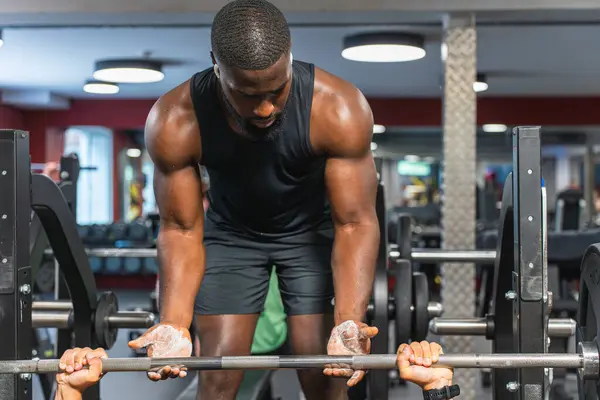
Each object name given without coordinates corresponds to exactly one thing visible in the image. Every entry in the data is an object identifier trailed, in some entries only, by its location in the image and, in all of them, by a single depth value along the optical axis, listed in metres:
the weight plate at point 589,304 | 1.61
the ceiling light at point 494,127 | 9.82
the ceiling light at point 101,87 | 6.98
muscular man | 1.50
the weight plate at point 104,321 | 2.28
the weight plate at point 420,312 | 2.35
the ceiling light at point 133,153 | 12.76
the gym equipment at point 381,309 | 2.25
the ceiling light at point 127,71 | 5.99
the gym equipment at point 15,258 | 1.56
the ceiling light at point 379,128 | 9.76
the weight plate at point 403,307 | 2.29
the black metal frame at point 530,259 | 1.61
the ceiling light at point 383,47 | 5.01
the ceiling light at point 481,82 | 6.79
